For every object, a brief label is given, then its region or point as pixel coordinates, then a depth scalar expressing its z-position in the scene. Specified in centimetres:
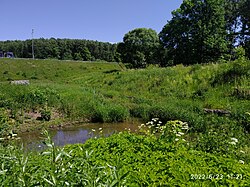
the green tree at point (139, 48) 4088
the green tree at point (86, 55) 7306
